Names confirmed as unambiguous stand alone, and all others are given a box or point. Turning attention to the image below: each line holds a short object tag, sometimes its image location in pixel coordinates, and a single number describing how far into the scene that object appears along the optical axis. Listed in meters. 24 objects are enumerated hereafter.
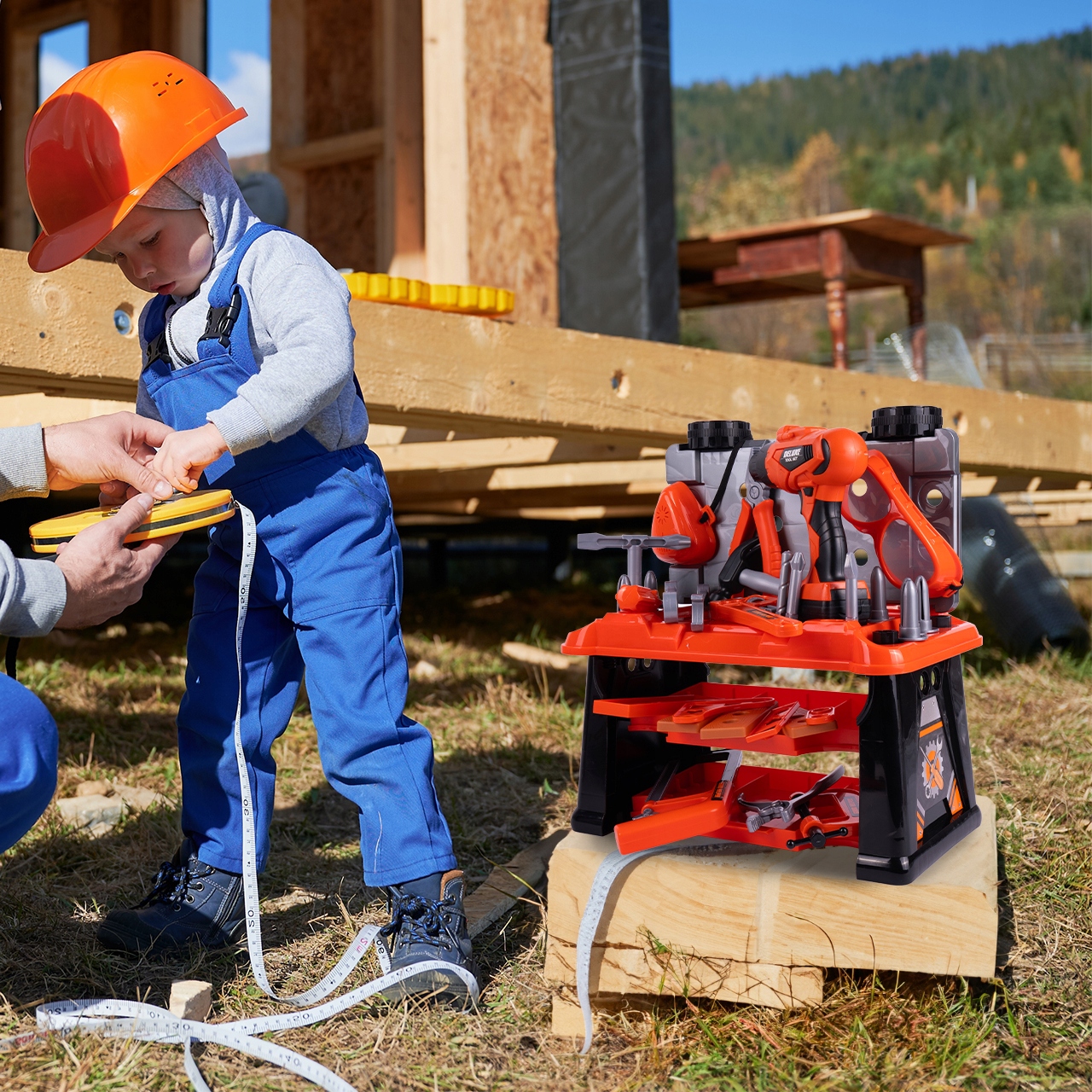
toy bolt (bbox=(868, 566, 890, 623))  1.77
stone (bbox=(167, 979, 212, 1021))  1.64
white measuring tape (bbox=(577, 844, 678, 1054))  1.62
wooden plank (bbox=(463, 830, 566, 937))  2.06
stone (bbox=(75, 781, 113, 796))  2.82
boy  1.76
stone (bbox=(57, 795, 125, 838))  2.59
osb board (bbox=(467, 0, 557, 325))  4.27
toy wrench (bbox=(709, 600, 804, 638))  1.69
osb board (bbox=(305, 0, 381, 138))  6.21
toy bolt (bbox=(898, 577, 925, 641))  1.70
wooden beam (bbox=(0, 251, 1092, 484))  2.13
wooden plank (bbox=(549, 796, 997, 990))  1.56
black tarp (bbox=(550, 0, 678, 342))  4.48
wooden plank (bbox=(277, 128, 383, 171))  6.04
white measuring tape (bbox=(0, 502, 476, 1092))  1.56
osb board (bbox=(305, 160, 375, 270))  6.24
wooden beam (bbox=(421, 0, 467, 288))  4.19
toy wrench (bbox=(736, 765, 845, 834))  1.78
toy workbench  1.65
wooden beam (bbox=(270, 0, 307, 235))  6.39
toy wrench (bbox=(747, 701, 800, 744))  1.72
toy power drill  1.74
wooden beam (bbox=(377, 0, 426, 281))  5.48
